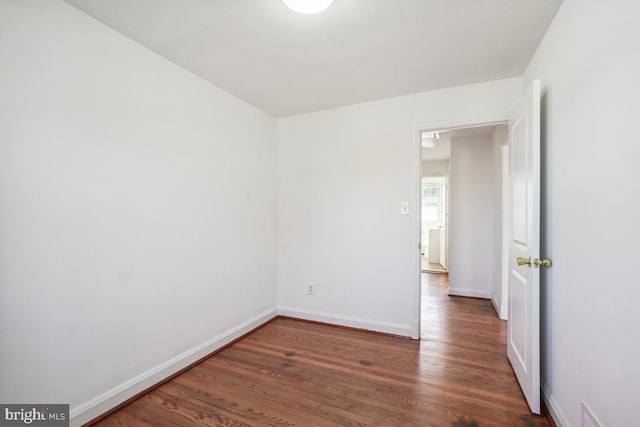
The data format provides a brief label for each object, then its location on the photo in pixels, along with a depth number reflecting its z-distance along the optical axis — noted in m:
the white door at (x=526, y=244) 1.74
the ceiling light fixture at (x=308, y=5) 1.51
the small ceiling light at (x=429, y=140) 4.13
